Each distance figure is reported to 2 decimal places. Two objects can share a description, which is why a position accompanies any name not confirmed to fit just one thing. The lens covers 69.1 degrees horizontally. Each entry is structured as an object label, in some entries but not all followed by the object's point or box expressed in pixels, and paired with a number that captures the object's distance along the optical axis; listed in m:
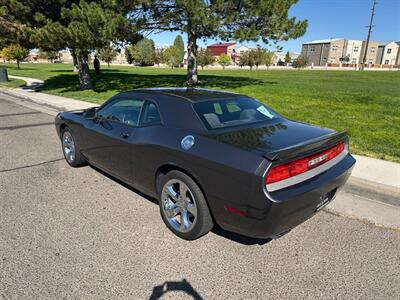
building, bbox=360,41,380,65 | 103.62
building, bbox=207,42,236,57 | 101.50
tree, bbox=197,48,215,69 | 64.12
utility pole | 55.16
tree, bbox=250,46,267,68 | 59.06
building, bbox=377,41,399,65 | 101.19
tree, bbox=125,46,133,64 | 81.56
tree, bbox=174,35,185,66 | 97.72
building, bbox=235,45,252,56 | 104.54
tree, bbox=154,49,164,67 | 81.89
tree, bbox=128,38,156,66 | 80.59
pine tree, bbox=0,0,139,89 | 11.88
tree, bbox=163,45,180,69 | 73.06
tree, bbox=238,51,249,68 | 60.97
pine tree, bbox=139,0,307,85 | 12.64
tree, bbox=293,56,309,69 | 67.25
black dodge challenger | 2.34
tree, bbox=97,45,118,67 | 52.94
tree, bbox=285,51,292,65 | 86.75
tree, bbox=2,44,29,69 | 38.08
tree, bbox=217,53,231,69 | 71.04
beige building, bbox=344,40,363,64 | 99.56
